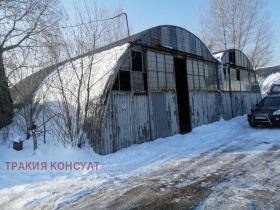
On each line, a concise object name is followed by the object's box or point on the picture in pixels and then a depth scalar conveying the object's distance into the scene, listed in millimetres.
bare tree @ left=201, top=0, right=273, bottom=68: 32531
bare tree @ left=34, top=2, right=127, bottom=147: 8797
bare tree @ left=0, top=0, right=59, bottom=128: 10078
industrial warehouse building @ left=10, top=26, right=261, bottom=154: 9320
